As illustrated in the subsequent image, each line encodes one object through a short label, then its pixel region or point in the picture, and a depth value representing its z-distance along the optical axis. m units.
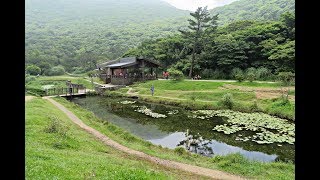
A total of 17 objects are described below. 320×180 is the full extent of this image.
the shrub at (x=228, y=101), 22.48
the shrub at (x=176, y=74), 34.22
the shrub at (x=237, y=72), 28.65
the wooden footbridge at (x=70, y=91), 32.44
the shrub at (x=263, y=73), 29.72
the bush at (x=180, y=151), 12.37
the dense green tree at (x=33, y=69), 55.03
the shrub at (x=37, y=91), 30.83
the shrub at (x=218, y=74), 34.78
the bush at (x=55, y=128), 12.28
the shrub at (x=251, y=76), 27.73
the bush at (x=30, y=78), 44.70
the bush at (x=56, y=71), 57.87
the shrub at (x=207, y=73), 36.43
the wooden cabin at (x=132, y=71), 39.37
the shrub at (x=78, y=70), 63.29
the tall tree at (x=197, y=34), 38.05
